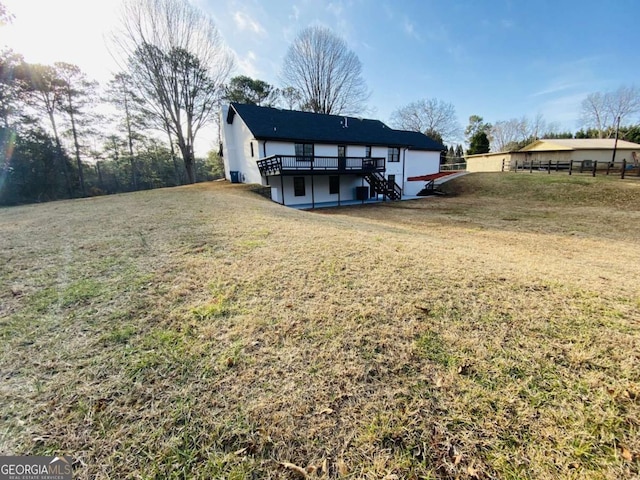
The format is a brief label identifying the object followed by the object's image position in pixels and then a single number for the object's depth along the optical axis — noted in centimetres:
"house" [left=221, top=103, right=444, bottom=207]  1650
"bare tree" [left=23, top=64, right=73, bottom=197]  2100
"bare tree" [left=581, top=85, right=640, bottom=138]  4811
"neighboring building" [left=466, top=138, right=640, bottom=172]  2966
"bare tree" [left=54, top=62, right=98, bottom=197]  2272
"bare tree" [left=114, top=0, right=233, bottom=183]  2045
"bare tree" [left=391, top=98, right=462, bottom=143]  4412
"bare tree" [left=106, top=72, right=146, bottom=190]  2320
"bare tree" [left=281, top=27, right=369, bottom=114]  2862
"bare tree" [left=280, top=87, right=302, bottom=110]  3080
